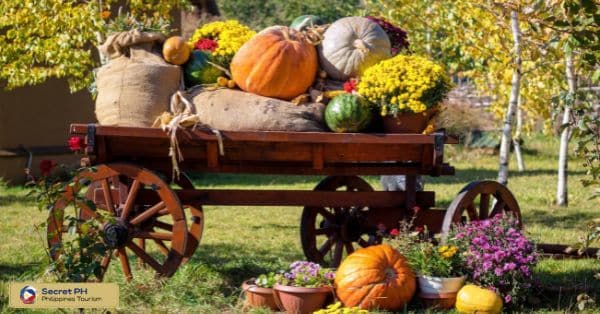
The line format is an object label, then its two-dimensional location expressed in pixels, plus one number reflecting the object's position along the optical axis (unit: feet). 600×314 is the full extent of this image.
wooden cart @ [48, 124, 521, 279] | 20.18
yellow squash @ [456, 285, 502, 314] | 18.61
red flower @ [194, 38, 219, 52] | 22.52
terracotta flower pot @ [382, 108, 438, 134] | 20.66
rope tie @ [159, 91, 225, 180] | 19.95
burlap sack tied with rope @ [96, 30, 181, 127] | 20.67
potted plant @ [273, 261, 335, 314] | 18.72
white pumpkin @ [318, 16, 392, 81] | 21.49
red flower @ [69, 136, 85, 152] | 19.76
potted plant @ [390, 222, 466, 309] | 19.36
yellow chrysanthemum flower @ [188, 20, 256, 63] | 22.18
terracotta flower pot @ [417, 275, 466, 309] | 19.33
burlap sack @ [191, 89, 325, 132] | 20.44
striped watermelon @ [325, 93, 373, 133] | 20.10
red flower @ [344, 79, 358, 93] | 20.88
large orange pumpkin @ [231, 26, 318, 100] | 20.77
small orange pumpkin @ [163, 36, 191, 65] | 21.30
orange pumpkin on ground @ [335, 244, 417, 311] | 18.79
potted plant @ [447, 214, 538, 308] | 19.47
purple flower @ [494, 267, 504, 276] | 19.31
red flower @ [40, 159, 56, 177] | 17.17
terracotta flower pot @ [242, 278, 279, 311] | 19.27
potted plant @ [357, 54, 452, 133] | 20.27
